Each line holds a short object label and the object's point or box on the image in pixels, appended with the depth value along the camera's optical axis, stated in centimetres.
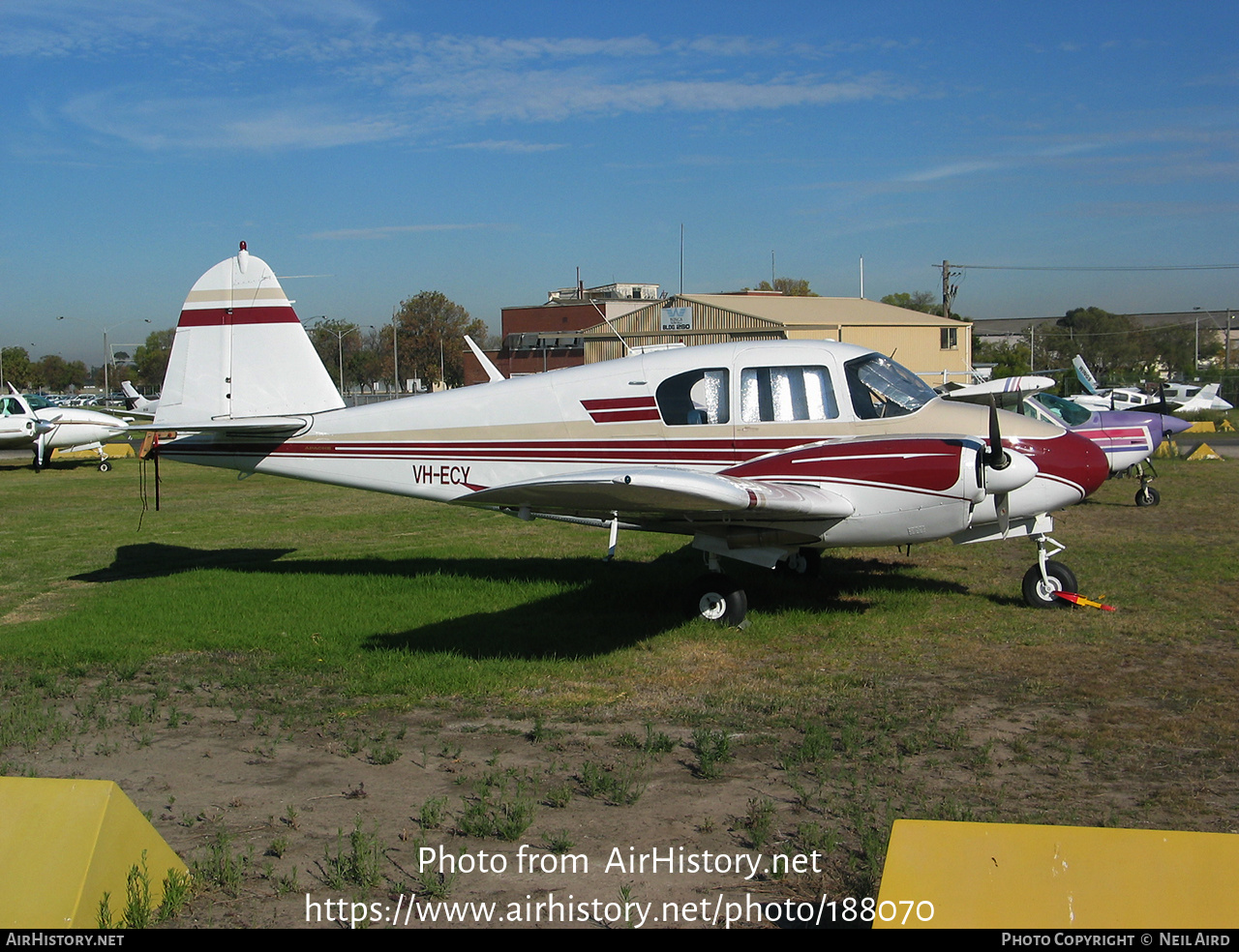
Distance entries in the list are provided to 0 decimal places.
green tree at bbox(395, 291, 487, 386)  8512
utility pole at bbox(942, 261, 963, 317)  5075
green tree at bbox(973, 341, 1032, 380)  5612
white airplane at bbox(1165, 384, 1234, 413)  4166
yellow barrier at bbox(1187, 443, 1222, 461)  2395
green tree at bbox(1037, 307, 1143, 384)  8144
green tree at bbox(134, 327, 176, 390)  10456
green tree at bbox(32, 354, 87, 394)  13175
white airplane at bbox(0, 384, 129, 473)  2622
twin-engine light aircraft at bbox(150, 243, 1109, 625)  798
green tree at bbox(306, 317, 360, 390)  8938
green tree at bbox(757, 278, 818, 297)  9638
